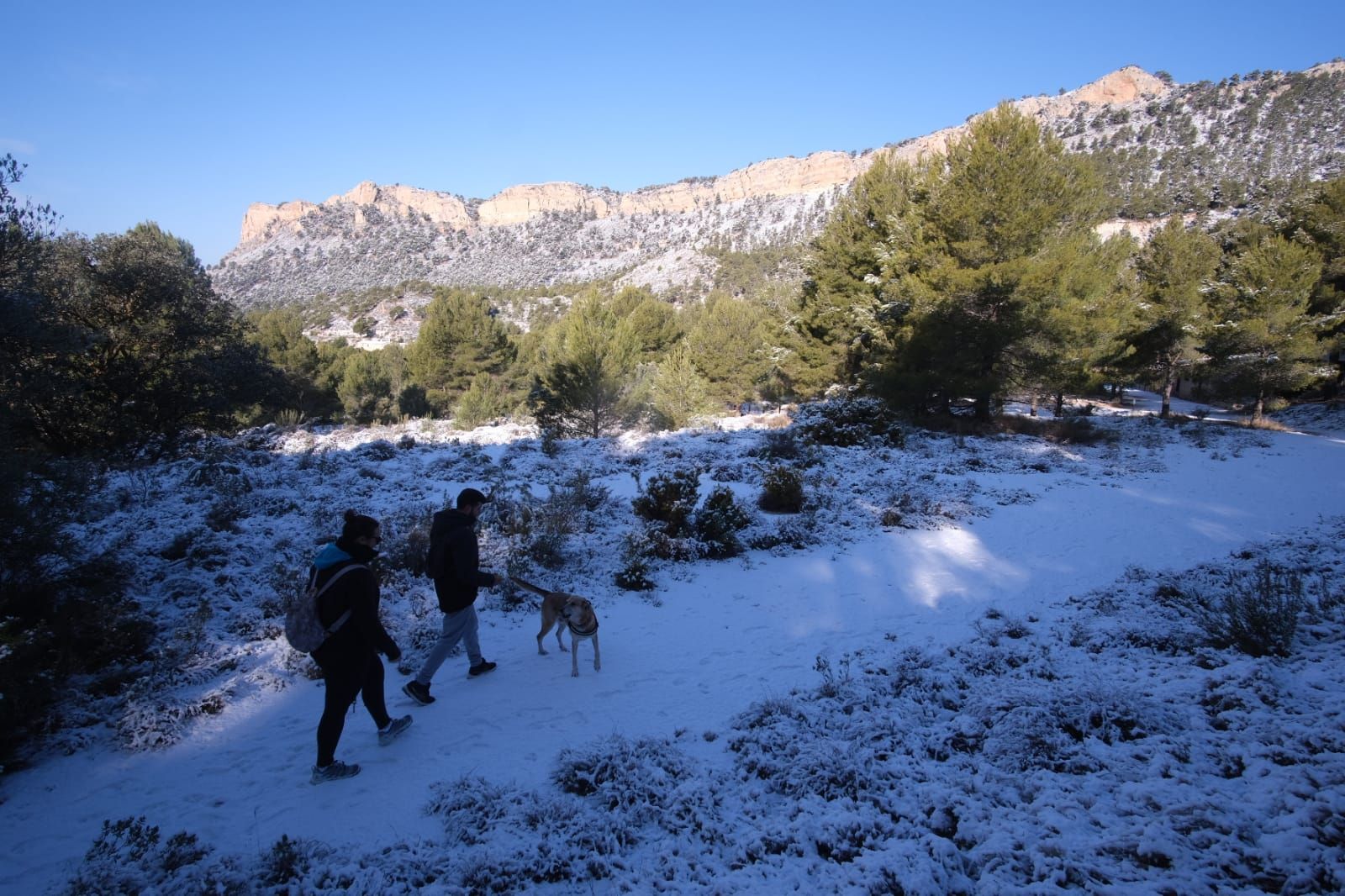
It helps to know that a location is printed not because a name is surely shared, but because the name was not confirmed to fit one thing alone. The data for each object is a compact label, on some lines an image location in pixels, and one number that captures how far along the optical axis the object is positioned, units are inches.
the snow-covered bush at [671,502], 392.8
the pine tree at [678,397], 984.9
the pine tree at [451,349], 1331.2
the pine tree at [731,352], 1325.0
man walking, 199.6
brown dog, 222.4
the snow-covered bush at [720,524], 365.7
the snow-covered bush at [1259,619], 185.0
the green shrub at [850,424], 690.8
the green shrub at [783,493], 444.8
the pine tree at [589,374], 903.1
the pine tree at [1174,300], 937.5
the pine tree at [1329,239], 904.3
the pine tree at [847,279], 884.0
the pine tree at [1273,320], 848.9
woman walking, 157.2
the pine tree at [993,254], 685.3
